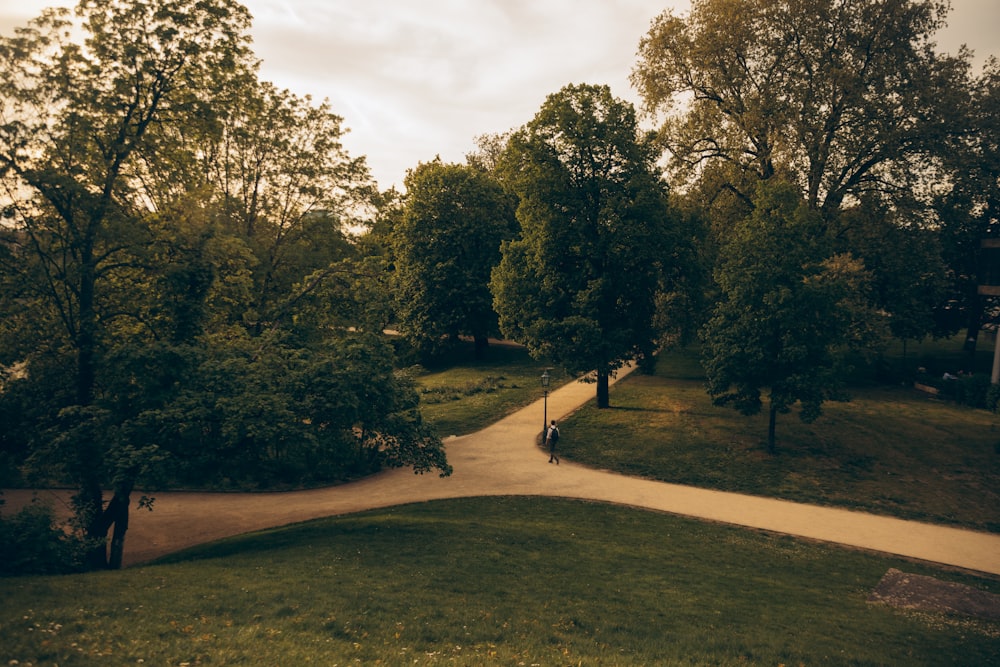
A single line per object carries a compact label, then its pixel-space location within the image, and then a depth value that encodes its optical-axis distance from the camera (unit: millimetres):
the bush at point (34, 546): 12109
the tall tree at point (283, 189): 23688
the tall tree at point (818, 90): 31328
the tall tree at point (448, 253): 43812
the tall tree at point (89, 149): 13445
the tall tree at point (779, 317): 22859
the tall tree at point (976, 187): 31766
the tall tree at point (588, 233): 27484
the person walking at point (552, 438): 24072
